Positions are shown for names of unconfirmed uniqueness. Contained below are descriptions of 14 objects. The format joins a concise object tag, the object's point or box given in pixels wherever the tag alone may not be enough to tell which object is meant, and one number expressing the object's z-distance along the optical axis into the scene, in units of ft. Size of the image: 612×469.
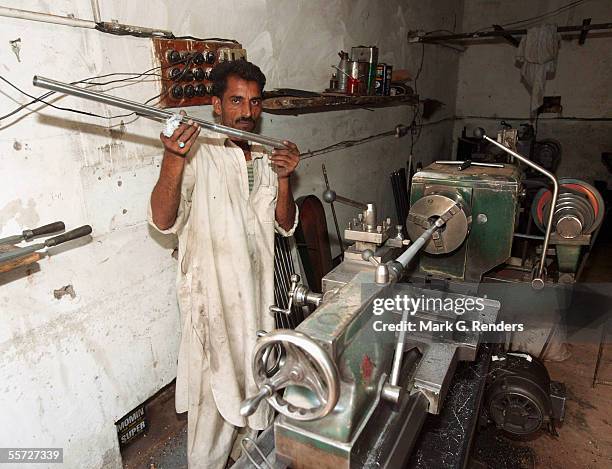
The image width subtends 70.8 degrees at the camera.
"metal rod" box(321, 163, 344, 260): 9.32
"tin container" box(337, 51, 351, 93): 9.27
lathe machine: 2.58
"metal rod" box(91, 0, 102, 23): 4.58
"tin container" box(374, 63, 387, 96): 10.58
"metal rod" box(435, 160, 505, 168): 5.79
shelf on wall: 6.84
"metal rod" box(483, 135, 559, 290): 4.85
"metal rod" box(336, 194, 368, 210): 4.15
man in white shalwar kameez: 4.95
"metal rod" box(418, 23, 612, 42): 13.98
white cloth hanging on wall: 14.21
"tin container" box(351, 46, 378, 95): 9.95
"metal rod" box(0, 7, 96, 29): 3.84
